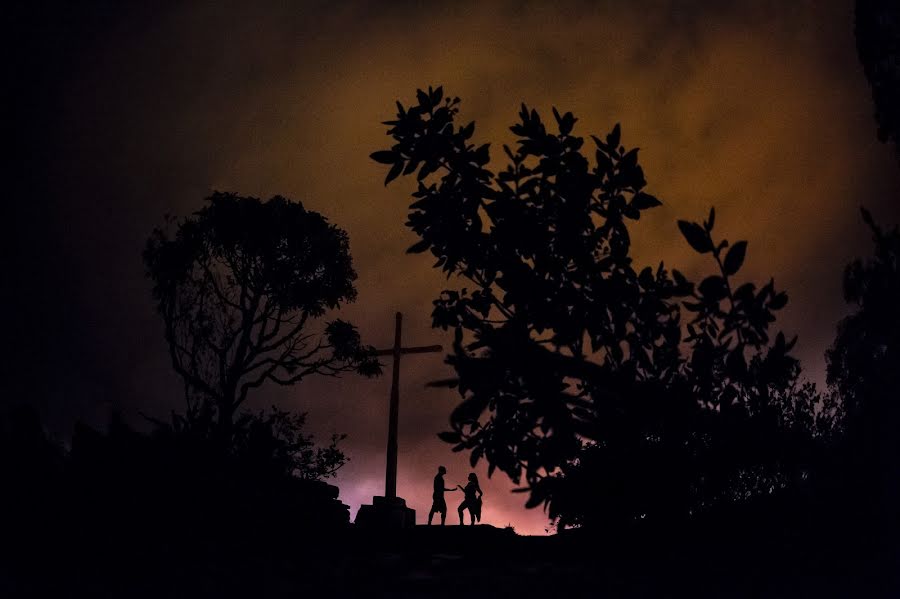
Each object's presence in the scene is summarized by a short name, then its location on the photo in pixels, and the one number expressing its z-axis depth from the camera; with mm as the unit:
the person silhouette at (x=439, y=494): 21906
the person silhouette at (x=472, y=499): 21422
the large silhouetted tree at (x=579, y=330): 4094
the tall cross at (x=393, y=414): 25609
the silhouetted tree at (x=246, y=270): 23469
